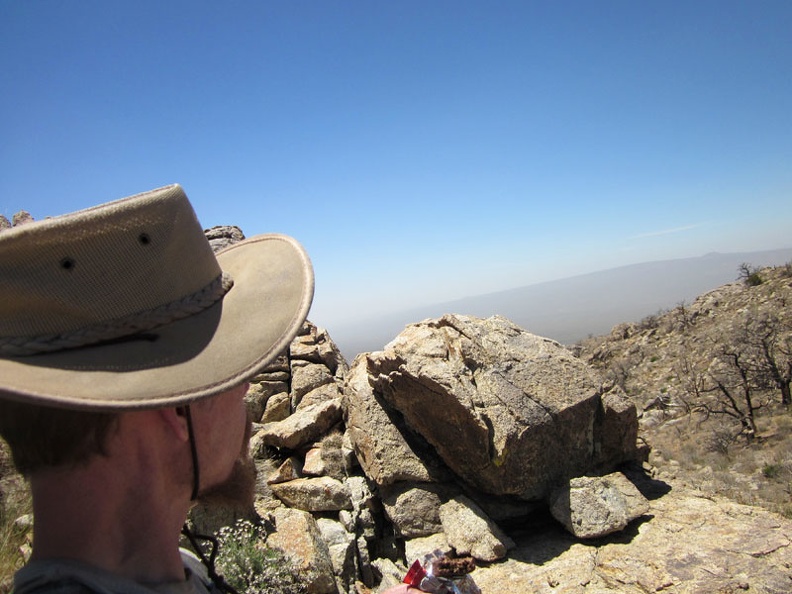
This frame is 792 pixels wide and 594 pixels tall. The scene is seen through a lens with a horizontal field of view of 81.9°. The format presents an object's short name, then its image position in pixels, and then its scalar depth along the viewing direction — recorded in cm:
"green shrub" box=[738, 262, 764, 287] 3531
